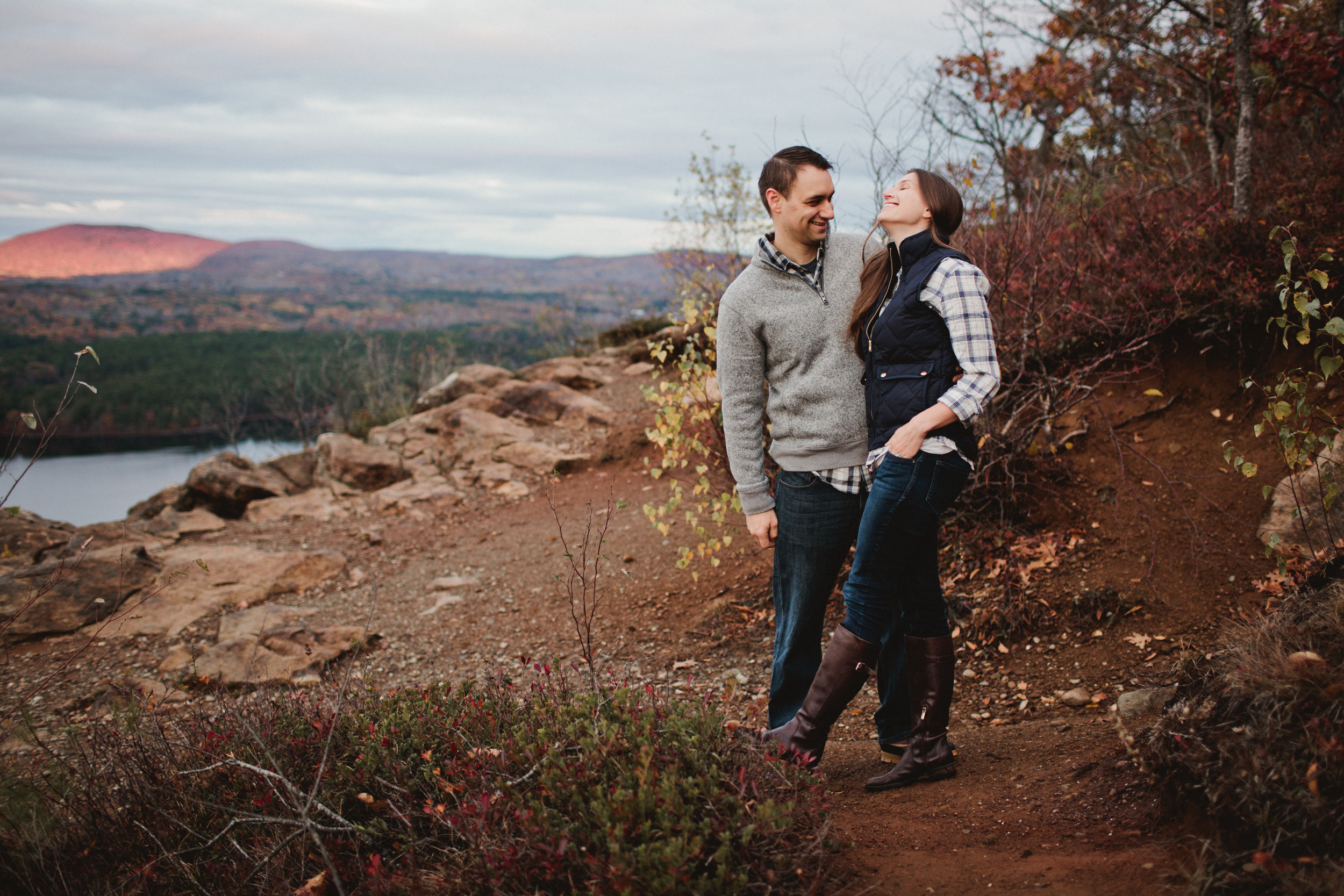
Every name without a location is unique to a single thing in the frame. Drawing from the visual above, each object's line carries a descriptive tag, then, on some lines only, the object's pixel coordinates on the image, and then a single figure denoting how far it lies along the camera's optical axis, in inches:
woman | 82.0
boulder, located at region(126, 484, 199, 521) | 338.0
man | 92.1
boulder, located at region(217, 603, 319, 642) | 197.9
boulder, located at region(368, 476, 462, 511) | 324.8
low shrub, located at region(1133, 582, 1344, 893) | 55.9
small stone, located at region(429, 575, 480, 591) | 242.7
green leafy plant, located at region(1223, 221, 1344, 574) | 94.2
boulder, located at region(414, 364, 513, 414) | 446.6
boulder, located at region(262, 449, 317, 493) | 377.1
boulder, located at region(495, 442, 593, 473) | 334.6
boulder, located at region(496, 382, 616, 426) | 391.5
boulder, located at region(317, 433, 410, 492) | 355.3
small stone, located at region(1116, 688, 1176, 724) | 97.9
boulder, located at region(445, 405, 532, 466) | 361.4
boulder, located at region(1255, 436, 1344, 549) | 128.3
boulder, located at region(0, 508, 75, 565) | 235.8
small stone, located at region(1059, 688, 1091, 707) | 125.9
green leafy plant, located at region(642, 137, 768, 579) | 167.6
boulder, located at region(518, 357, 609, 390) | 446.6
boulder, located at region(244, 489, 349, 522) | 322.0
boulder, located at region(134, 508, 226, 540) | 294.4
